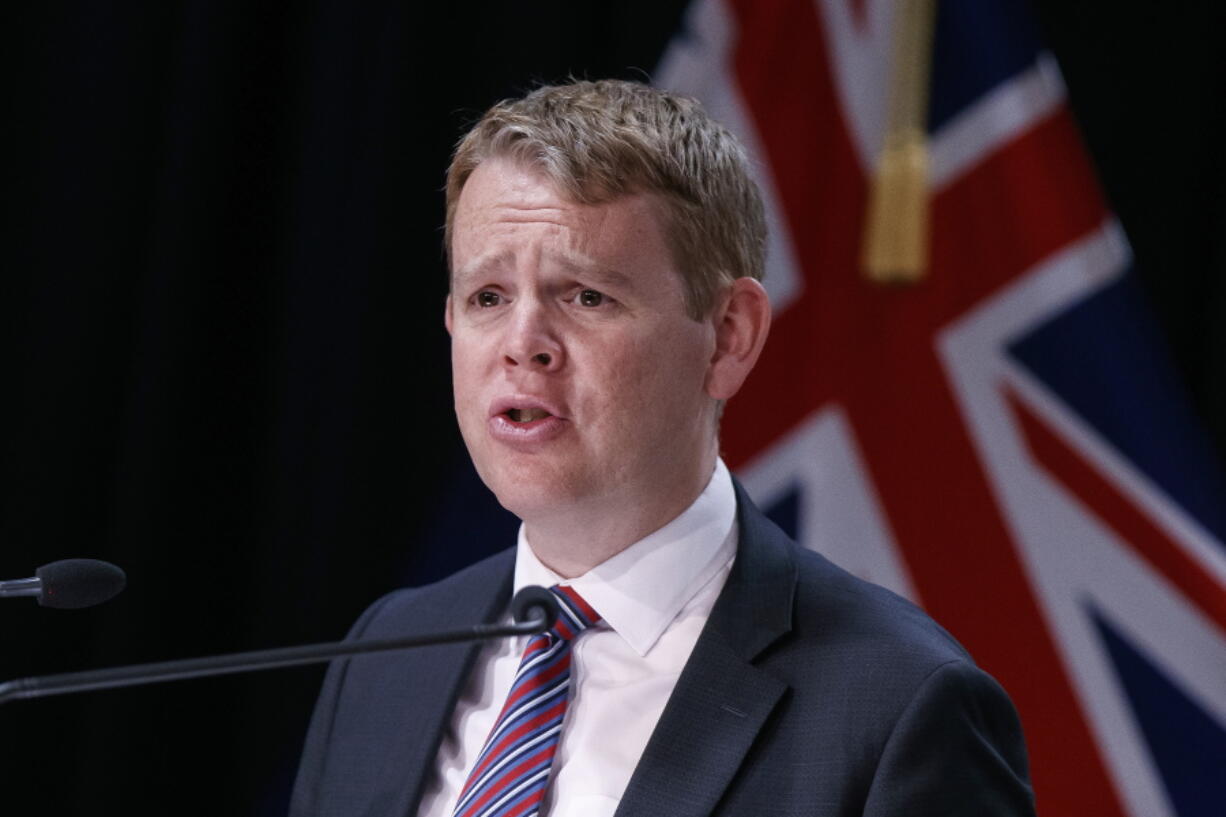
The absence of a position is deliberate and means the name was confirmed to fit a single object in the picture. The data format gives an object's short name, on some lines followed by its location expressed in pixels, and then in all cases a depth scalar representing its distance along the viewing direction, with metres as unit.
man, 3.67
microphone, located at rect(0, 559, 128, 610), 3.57
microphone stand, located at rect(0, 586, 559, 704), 3.52
